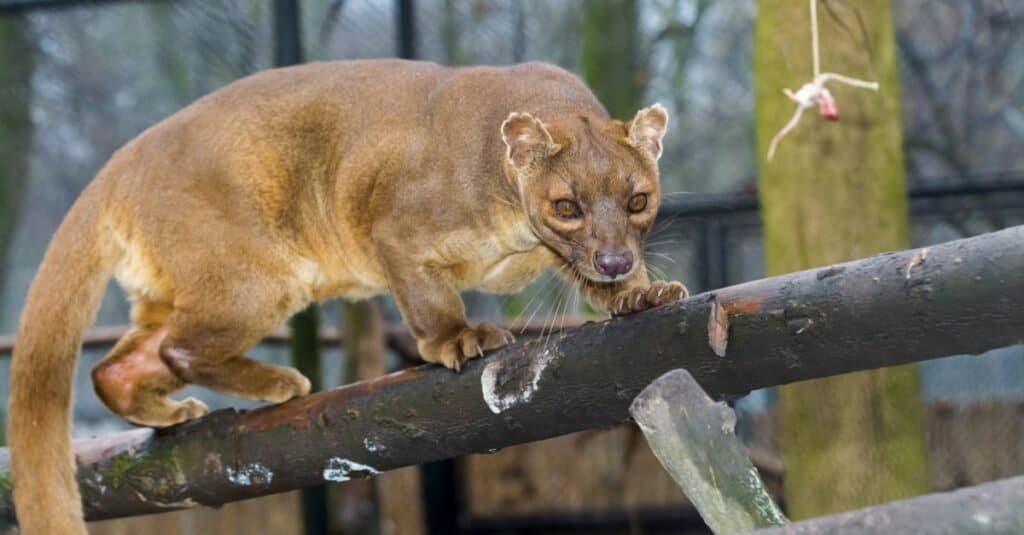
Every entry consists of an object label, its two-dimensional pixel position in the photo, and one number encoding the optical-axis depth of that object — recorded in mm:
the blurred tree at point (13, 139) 6430
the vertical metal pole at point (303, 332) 5586
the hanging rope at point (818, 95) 3127
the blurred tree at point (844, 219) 3689
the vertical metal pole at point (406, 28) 5957
